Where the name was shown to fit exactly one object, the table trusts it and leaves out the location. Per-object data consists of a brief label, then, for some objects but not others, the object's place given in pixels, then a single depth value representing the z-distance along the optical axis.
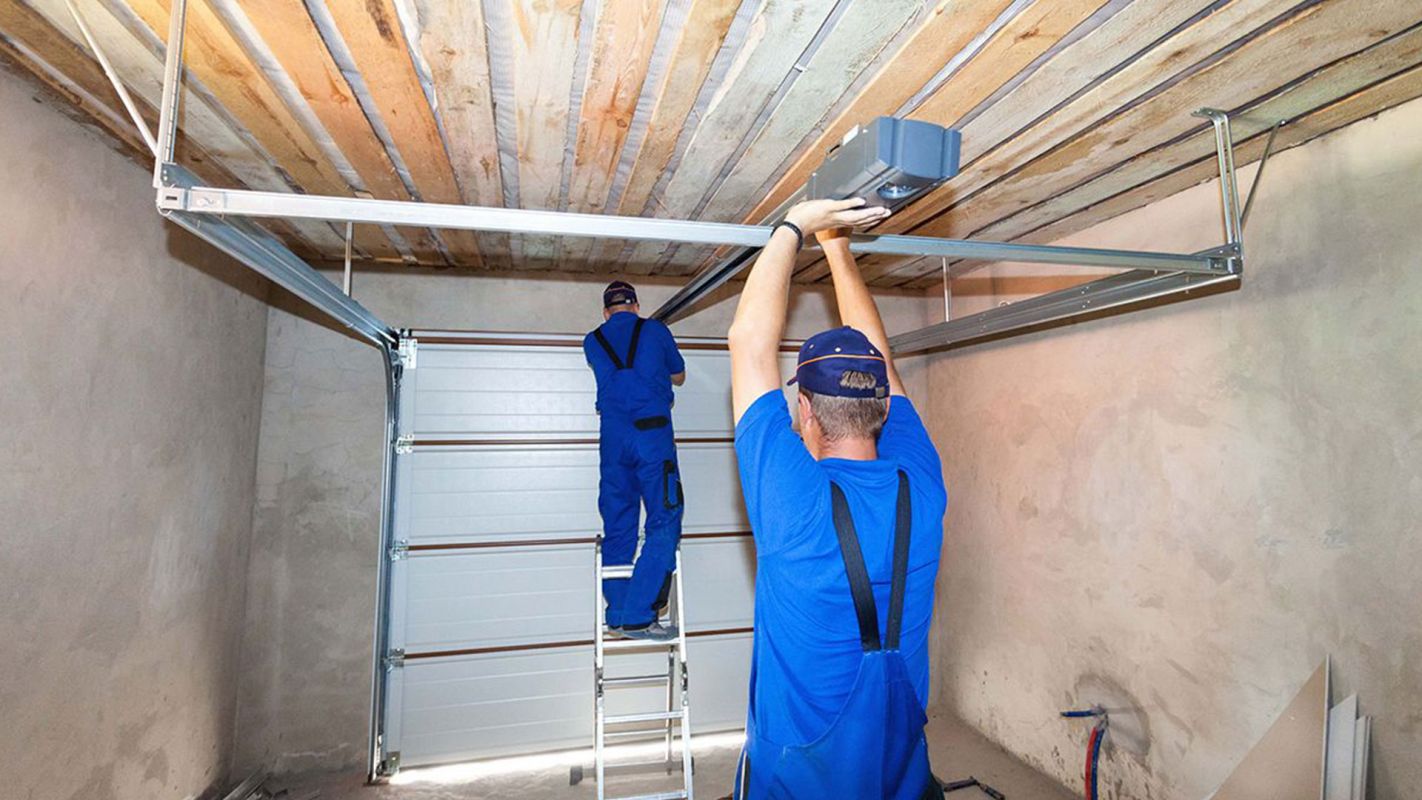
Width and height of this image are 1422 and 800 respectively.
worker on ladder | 3.42
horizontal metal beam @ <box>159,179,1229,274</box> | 1.64
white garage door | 3.99
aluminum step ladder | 3.44
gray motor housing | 1.32
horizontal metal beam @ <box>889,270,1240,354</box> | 2.50
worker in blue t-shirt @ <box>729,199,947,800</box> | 1.31
